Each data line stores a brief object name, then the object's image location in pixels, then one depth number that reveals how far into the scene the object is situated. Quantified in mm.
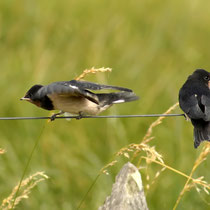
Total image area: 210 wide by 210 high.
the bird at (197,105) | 7250
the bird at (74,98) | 6863
